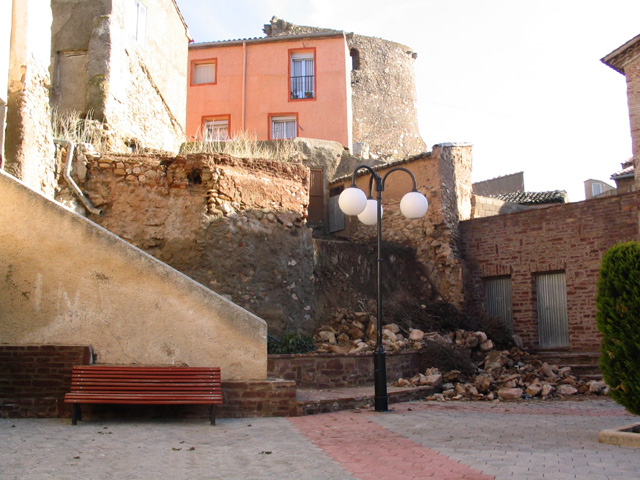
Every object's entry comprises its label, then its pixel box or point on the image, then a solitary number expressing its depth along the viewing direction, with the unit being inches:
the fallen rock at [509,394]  448.5
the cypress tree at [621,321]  266.7
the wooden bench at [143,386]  286.5
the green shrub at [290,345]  460.4
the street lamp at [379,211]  358.6
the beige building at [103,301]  313.1
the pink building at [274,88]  957.2
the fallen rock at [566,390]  470.9
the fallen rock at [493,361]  526.9
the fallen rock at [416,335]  525.3
